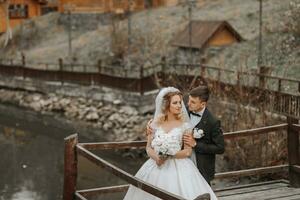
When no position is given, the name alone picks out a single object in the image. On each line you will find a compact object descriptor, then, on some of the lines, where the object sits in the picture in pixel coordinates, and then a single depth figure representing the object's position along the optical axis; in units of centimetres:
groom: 682
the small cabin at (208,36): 2856
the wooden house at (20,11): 4503
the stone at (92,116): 2616
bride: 684
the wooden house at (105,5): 4278
